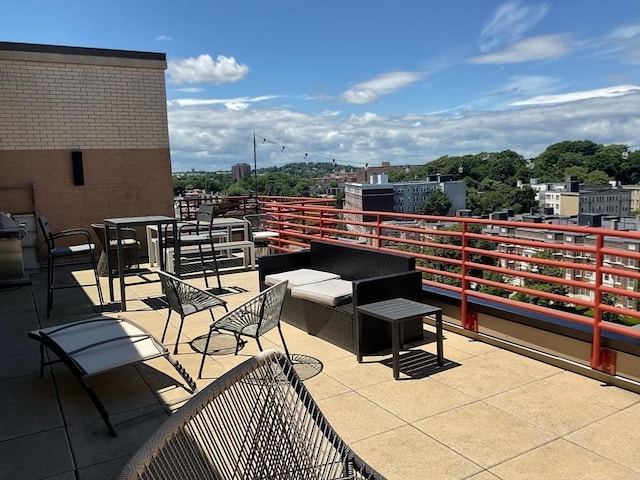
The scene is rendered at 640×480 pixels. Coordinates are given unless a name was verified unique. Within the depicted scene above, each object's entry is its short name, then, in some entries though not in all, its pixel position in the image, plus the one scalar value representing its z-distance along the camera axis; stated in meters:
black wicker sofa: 4.09
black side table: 3.59
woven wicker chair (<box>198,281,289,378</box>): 3.57
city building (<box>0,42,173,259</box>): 8.93
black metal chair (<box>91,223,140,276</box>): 6.07
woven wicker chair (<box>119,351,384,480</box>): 1.61
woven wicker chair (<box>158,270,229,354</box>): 3.96
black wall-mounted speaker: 9.29
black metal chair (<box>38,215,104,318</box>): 5.41
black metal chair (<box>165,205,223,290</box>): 6.86
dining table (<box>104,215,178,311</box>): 5.54
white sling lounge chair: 3.07
